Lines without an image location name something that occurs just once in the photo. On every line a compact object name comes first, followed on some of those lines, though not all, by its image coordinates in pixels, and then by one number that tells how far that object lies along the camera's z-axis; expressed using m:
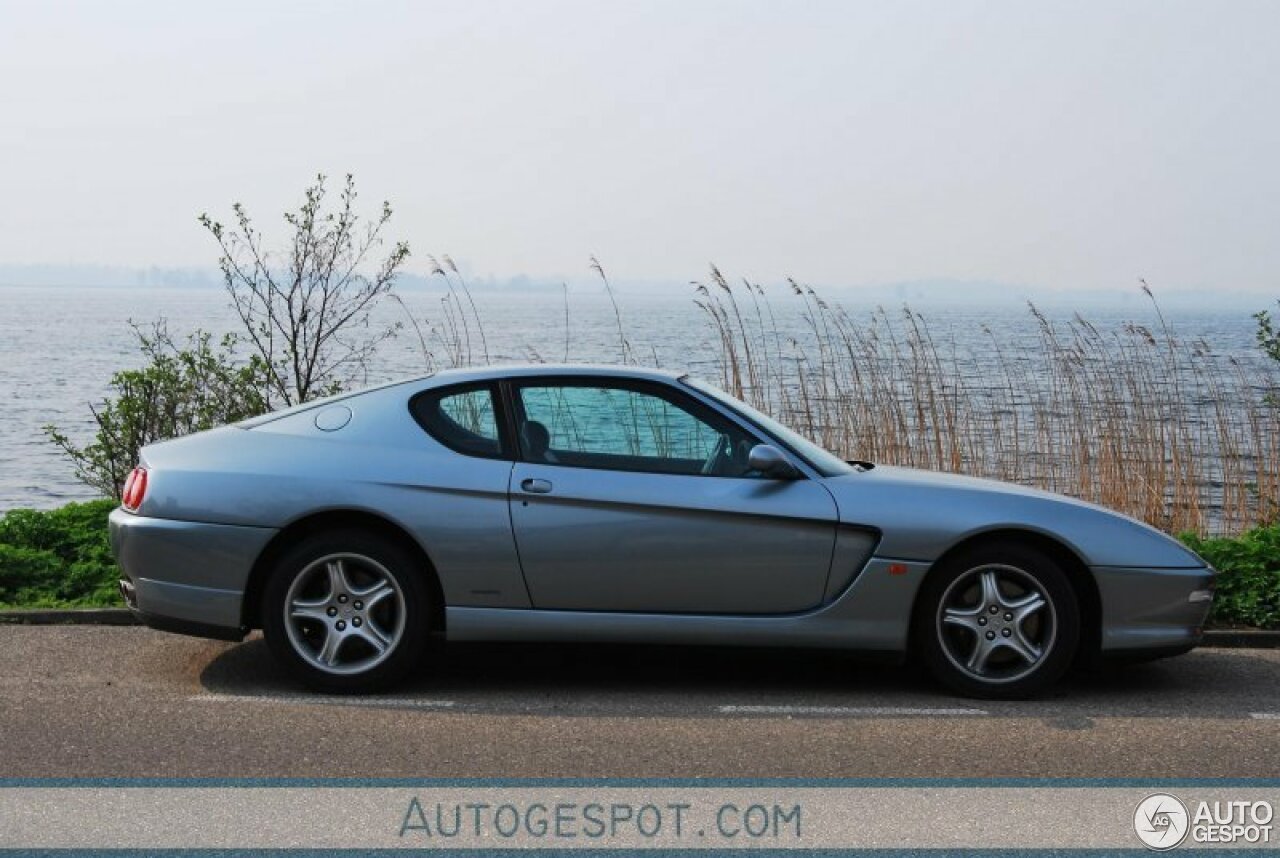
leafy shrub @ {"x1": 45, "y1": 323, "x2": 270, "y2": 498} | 11.79
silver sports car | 6.40
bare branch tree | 12.91
